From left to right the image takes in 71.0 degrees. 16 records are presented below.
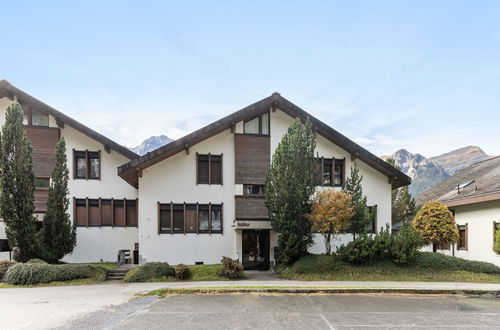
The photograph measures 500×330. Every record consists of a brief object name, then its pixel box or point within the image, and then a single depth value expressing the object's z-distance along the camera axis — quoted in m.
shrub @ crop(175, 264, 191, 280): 15.32
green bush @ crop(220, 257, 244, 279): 15.52
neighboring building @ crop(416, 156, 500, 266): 18.78
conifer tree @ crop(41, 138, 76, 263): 17.81
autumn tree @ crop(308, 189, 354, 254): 16.06
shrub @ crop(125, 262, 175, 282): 15.38
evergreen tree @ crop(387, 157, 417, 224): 27.64
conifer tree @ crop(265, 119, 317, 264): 16.56
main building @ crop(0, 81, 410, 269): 18.58
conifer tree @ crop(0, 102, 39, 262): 16.28
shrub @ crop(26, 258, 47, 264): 15.70
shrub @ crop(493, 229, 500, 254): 17.64
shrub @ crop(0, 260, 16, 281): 15.27
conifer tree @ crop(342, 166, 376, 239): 17.14
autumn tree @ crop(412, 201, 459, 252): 18.06
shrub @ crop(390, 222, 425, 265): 15.78
